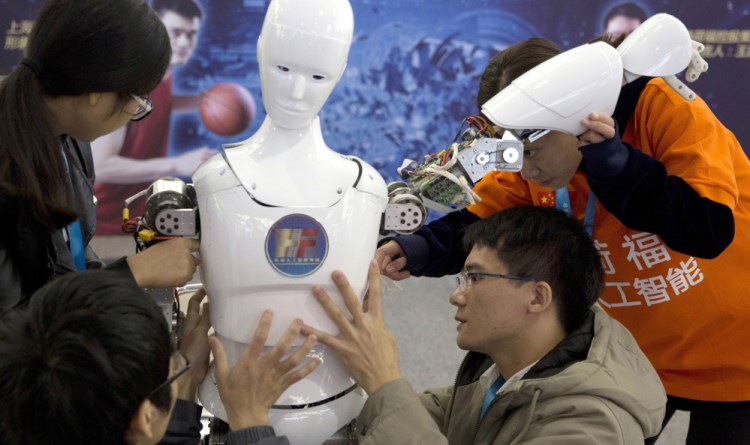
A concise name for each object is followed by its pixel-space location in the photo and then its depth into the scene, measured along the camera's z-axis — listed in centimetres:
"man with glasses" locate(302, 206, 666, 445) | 122
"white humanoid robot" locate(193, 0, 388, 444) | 126
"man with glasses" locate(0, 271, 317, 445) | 83
